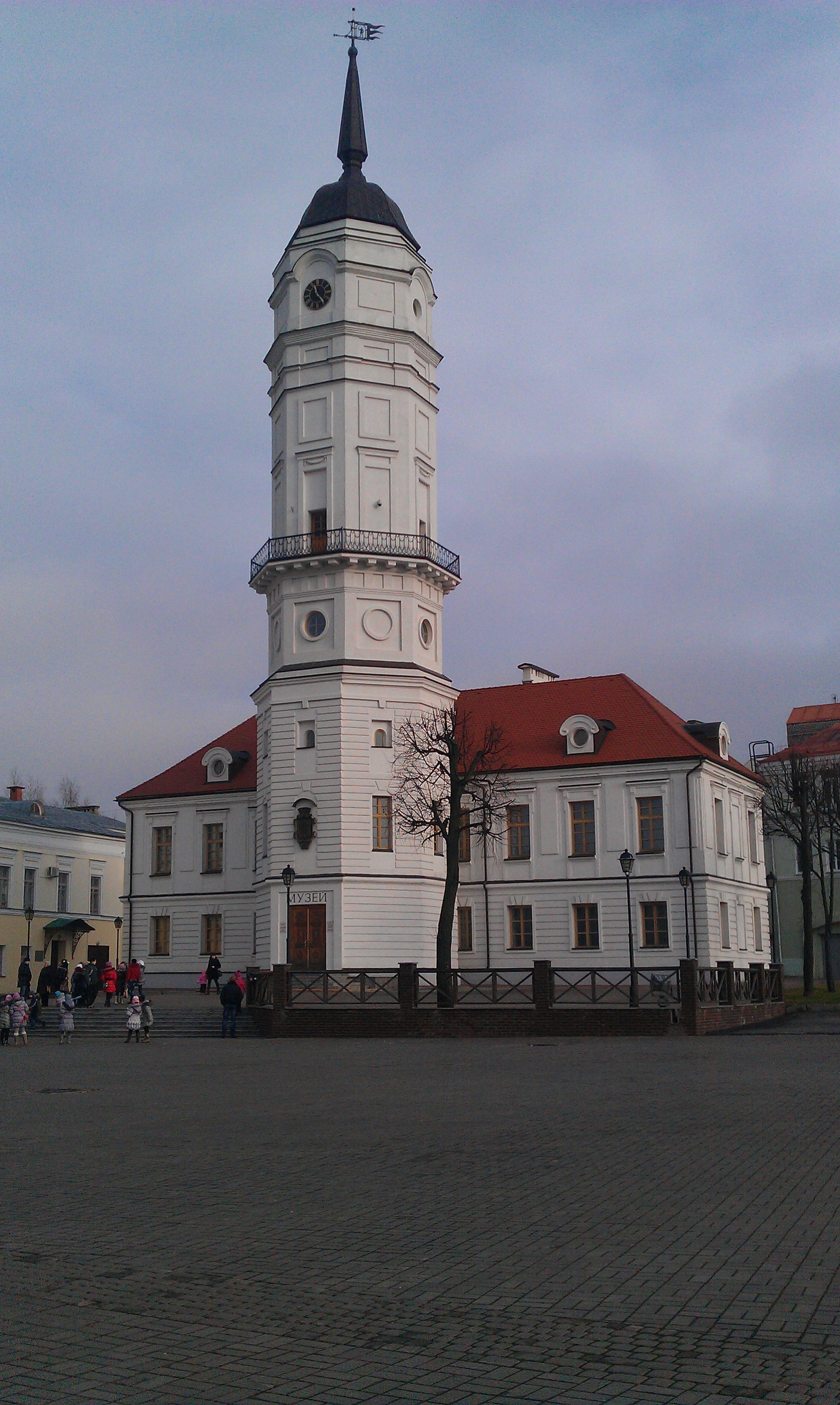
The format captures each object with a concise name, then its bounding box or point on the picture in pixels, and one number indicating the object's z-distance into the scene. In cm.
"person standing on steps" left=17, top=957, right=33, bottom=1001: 4056
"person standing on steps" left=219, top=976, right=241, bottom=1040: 3281
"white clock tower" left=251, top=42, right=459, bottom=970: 4644
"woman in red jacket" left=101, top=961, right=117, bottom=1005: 4109
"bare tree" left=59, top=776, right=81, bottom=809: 10288
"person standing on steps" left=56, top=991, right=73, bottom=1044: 3189
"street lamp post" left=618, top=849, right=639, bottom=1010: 3716
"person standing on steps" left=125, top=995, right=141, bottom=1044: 3145
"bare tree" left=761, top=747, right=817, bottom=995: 5122
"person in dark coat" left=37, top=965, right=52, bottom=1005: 4241
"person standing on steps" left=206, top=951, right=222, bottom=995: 4709
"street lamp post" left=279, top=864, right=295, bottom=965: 4112
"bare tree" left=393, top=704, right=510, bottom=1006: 3950
